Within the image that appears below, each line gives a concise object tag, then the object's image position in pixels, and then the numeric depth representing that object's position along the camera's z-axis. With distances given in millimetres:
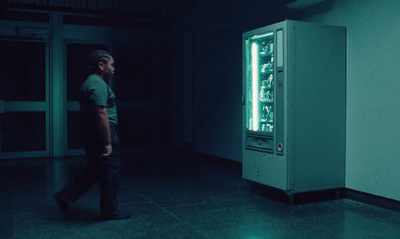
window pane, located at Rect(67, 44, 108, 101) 12406
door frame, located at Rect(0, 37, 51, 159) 8336
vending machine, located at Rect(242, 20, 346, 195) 4602
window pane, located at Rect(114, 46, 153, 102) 10070
